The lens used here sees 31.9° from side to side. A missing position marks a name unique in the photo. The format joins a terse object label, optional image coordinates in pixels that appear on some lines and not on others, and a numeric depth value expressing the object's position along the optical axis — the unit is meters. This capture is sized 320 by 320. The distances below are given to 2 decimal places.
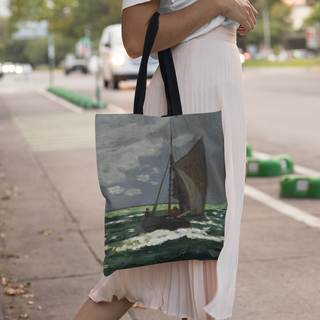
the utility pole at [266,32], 90.88
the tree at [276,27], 91.94
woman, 1.83
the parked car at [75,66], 59.81
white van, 24.09
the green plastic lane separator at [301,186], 5.55
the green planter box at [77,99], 15.96
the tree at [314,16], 50.06
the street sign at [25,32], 18.01
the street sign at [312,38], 69.59
